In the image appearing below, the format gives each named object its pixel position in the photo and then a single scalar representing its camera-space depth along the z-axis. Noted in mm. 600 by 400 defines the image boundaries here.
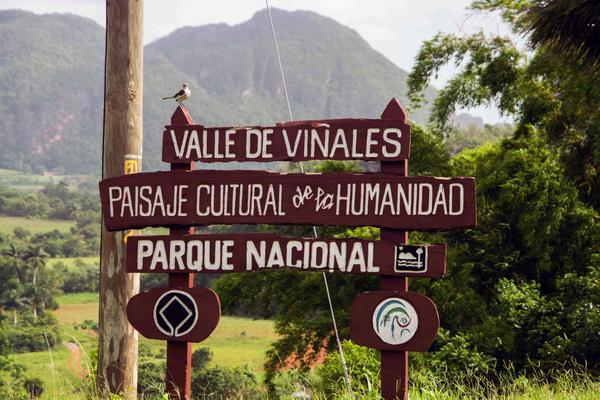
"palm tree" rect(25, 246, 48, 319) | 98500
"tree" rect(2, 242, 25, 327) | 96375
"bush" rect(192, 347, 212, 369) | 60938
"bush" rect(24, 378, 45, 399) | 45612
